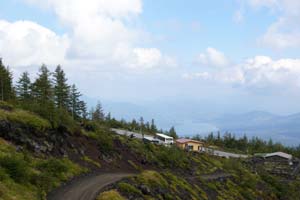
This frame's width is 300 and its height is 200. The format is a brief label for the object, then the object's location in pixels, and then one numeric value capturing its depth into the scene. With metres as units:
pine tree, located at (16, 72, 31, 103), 91.29
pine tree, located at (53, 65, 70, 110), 87.69
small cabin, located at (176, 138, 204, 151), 130.54
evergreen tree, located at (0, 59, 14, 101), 88.25
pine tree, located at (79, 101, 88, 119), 106.00
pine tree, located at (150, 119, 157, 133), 189.77
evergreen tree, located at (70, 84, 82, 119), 101.12
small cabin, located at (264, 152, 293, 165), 139.75
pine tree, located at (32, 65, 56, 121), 77.62
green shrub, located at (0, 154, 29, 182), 32.79
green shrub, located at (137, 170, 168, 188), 49.13
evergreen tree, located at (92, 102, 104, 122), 115.71
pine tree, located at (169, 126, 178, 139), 183.80
